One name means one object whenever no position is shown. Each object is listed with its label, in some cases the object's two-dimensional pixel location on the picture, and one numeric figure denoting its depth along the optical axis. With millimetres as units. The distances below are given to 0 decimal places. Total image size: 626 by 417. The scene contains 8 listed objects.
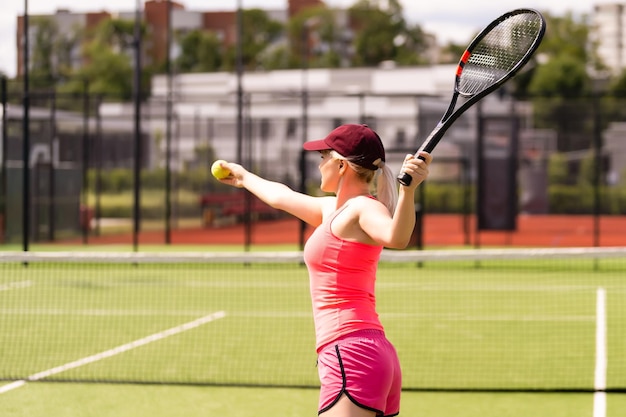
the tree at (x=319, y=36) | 129125
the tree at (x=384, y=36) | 126625
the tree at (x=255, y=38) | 122188
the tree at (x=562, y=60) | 91438
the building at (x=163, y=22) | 124562
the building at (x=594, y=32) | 119750
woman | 4207
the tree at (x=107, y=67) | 103025
